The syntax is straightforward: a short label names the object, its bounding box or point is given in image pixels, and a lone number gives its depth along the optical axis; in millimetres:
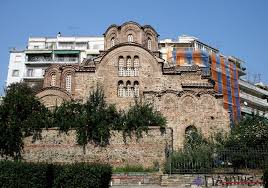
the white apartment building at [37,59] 53281
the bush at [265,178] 11531
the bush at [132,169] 18562
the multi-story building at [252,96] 48356
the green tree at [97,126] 20109
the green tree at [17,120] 20391
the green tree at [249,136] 20353
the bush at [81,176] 11109
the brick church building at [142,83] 26516
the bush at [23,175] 11188
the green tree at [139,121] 20156
